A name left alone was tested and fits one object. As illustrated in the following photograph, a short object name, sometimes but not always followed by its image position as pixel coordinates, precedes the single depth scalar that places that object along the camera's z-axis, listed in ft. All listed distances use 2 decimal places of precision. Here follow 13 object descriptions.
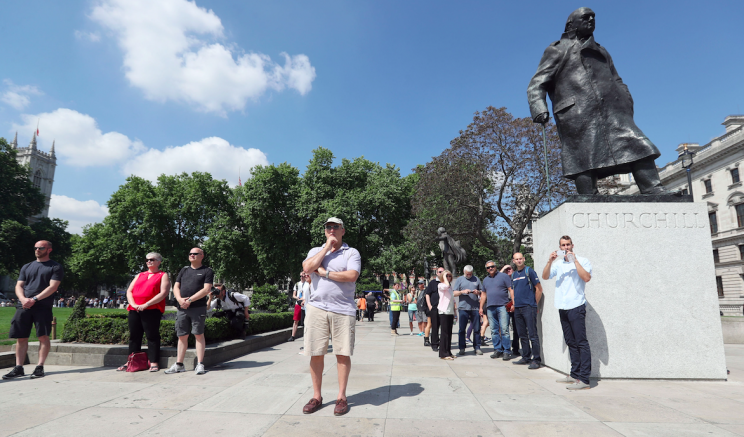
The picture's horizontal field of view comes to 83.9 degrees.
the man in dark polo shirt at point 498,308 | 25.85
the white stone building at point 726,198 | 125.59
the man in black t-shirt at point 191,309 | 19.54
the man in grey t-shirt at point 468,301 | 28.17
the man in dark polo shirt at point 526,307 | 22.40
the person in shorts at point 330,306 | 13.30
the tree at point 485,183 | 64.34
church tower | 300.94
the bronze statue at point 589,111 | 20.33
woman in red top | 20.02
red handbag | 19.60
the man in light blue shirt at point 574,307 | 16.83
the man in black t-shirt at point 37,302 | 18.95
